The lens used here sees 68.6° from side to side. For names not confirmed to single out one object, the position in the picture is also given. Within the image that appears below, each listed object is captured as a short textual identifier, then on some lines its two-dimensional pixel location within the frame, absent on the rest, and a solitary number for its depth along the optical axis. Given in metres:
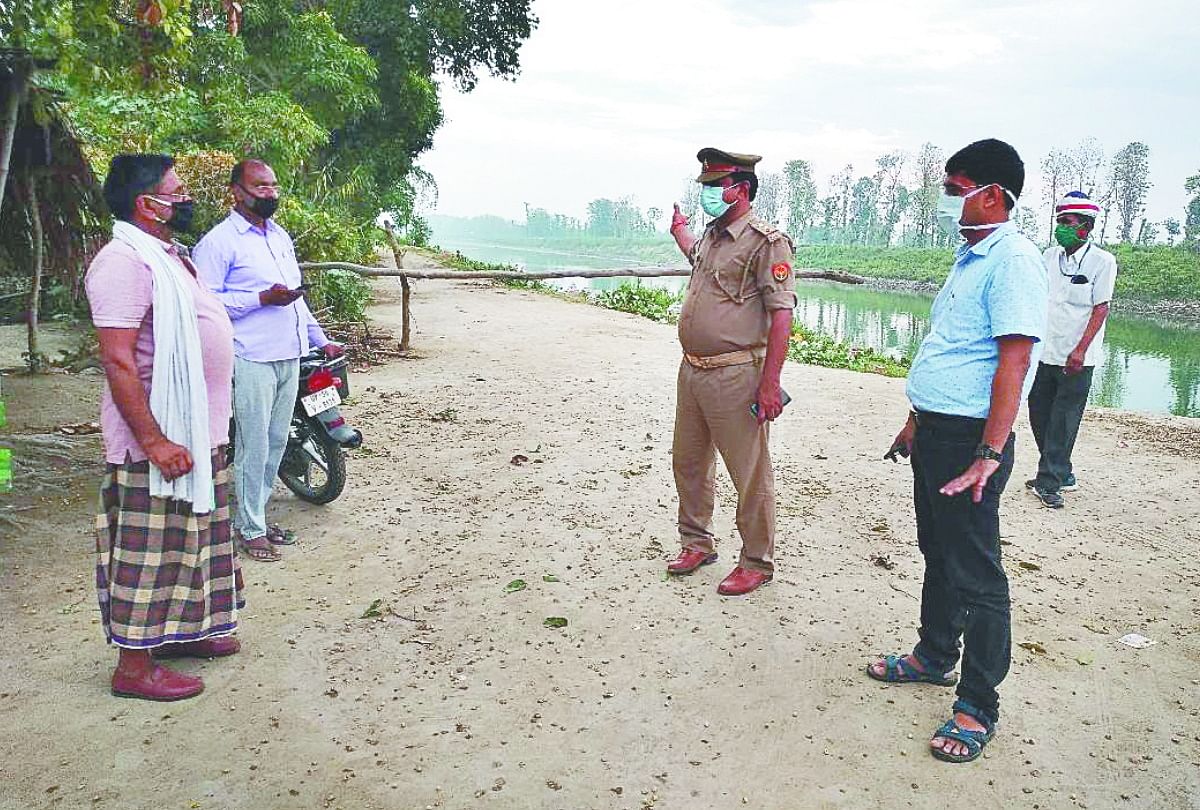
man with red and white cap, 5.12
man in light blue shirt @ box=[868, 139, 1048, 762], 2.61
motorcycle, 4.53
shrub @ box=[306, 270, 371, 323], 10.26
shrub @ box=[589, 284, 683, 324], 17.52
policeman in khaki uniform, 3.60
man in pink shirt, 2.70
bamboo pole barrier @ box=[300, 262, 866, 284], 6.59
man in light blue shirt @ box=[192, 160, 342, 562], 3.79
